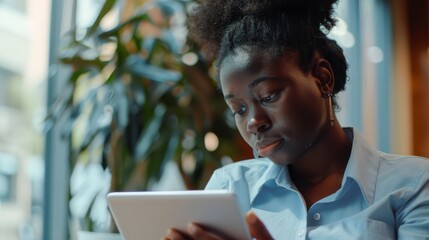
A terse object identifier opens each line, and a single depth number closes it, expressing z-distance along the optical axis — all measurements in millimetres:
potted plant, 2338
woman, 1340
